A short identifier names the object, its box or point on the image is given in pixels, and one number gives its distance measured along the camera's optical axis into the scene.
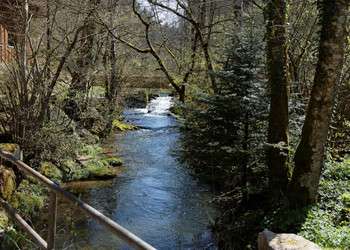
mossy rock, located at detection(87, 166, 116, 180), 10.46
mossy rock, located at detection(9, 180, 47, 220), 6.79
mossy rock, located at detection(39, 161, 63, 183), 9.05
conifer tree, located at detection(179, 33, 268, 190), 7.49
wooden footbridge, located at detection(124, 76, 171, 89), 19.18
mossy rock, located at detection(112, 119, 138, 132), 18.41
